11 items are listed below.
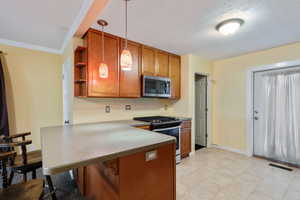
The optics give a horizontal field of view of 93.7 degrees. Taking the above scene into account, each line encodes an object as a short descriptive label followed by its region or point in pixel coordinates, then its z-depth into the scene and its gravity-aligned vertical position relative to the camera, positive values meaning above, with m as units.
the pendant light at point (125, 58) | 1.58 +0.46
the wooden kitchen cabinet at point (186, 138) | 3.13 -0.91
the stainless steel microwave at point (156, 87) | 2.81 +0.26
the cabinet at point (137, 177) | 1.09 -0.68
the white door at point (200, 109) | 4.01 -0.29
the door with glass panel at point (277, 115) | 2.73 -0.34
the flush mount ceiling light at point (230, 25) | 1.92 +1.03
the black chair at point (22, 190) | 1.07 -0.73
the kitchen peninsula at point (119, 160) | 0.93 -0.46
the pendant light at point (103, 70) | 1.87 +0.39
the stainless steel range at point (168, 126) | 2.58 -0.53
